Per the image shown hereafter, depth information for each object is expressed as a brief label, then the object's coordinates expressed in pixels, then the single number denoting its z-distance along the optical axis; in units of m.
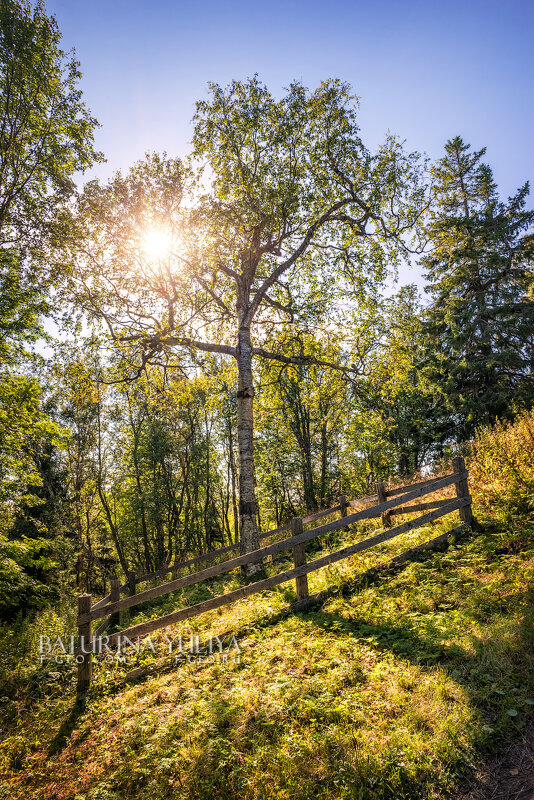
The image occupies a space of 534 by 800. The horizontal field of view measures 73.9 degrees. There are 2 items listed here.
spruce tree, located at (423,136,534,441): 17.03
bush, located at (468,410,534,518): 7.43
